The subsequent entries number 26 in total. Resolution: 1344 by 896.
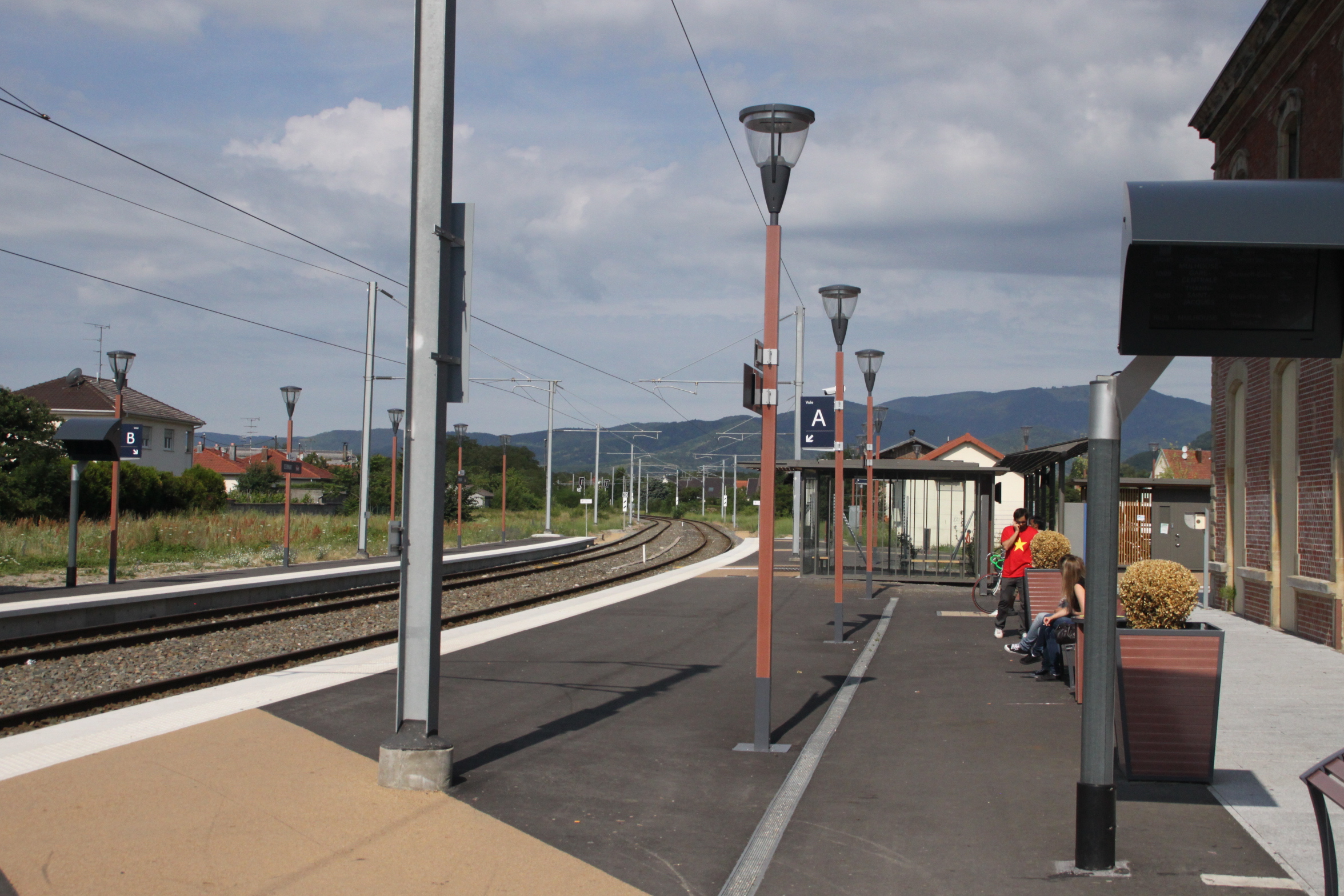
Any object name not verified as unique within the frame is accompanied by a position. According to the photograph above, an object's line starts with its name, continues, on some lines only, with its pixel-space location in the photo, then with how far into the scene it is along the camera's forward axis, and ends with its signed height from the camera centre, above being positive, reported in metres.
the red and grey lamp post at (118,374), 22.23 +2.33
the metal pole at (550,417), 48.00 +3.43
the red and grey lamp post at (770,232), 8.12 +1.93
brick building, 13.21 +1.36
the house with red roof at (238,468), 112.56 +2.54
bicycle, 17.97 -1.44
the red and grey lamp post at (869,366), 19.83 +2.37
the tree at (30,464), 42.62 +0.93
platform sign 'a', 19.50 +1.33
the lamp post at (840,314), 14.40 +2.38
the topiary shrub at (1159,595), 6.93 -0.52
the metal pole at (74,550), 20.28 -1.06
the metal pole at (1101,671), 4.98 -0.71
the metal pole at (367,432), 31.08 +1.67
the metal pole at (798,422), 26.36 +2.00
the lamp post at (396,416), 40.88 +2.82
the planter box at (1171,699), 6.32 -1.05
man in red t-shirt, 13.80 -0.71
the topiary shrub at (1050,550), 12.39 -0.47
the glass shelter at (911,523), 23.34 -0.43
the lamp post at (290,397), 30.06 +2.51
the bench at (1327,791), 3.88 -0.94
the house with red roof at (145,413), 66.69 +4.50
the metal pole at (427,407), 6.50 +0.50
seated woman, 9.88 -0.86
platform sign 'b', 24.04 +1.06
